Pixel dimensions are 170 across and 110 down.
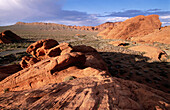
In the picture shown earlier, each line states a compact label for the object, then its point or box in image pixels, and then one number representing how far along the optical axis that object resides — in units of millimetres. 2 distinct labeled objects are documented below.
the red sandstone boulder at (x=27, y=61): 11778
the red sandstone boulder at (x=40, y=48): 13645
